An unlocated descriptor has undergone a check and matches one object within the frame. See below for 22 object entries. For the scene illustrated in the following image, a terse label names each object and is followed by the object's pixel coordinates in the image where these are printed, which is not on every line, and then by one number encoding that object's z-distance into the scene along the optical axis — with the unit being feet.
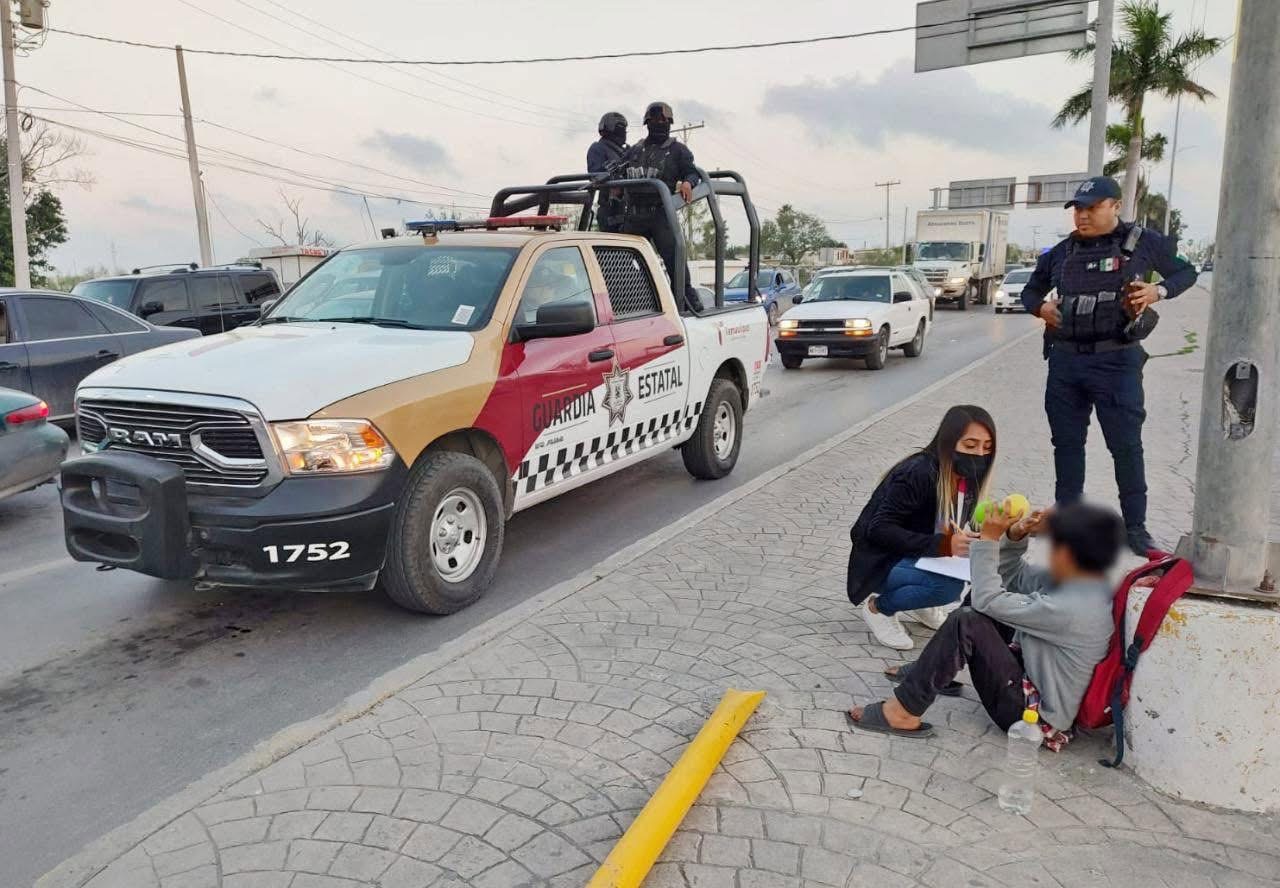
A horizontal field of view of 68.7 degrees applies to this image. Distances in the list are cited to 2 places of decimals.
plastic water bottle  9.50
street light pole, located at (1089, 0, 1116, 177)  48.39
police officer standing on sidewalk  15.47
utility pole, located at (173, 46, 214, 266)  91.81
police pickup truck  13.19
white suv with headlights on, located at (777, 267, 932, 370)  49.90
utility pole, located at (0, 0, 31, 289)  65.21
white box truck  106.52
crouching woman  12.46
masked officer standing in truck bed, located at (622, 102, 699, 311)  24.26
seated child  9.80
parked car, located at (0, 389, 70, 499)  20.38
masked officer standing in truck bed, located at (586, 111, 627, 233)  27.55
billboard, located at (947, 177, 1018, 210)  146.61
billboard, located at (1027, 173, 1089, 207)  140.36
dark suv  39.29
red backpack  9.45
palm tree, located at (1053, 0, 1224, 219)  109.81
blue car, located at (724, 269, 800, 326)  79.97
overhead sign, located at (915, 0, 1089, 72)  52.80
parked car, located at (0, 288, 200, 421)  28.12
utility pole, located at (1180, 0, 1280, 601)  9.44
